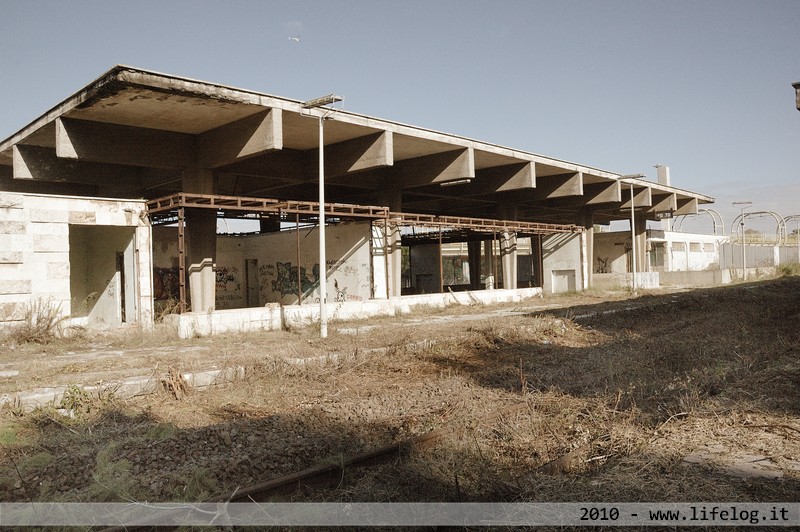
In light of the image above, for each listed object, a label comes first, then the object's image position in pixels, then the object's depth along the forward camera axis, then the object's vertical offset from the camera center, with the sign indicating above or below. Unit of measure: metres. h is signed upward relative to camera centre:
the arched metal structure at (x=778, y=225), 48.35 +3.79
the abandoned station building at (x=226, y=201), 16.53 +2.95
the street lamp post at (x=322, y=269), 16.38 +0.23
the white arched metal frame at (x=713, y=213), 58.01 +5.35
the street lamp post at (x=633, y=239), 32.41 +1.79
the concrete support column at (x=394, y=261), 26.31 +0.65
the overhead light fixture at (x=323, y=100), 14.63 +4.51
